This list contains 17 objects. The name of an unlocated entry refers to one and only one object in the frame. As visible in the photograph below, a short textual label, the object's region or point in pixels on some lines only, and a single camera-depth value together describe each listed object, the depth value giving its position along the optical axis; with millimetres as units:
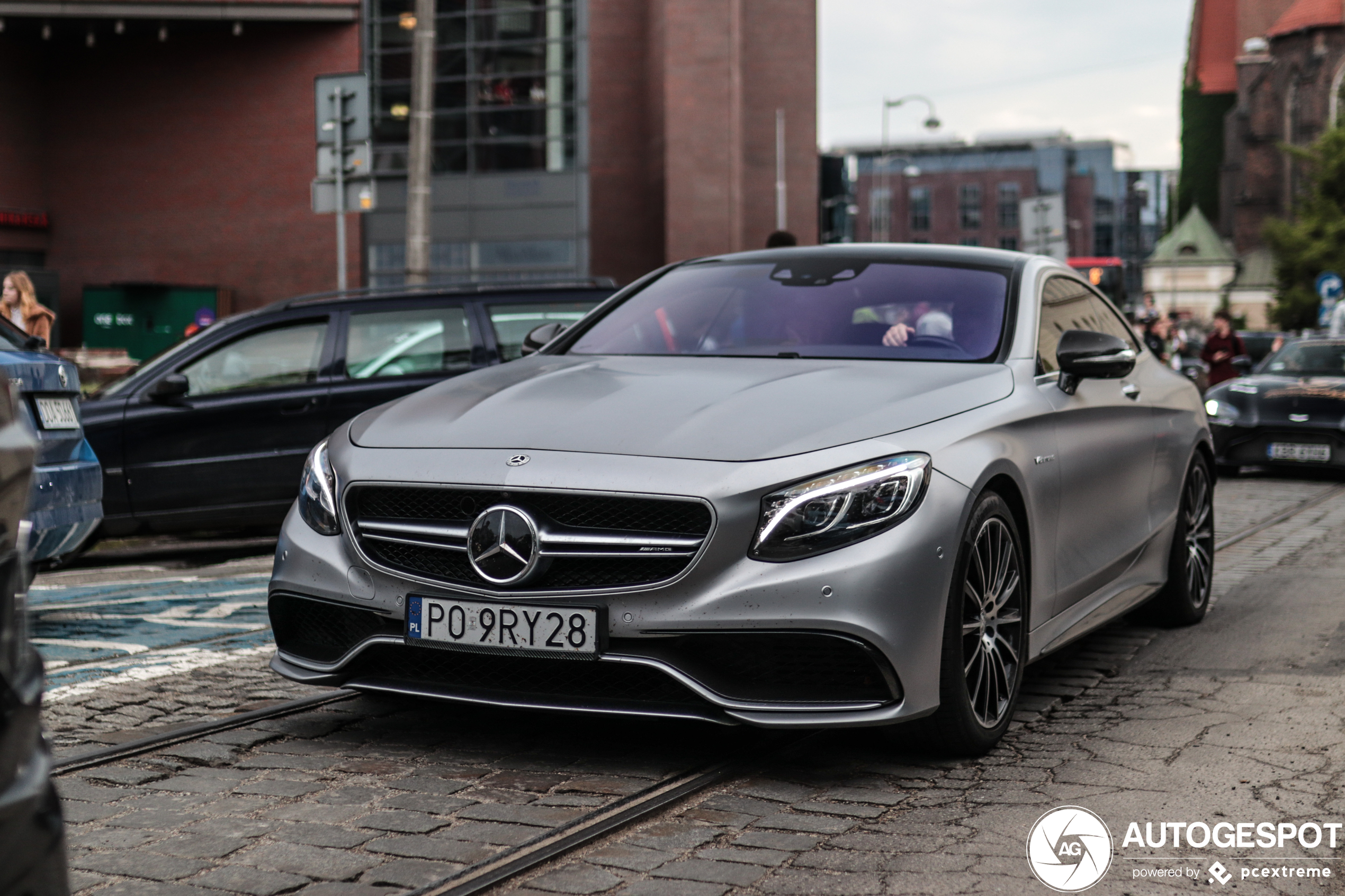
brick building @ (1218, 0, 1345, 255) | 71688
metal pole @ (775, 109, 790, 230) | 43469
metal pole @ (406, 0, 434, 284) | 14984
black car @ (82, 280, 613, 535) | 9617
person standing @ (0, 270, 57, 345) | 12445
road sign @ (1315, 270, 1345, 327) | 33875
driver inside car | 5152
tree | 58312
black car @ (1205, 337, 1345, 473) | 15266
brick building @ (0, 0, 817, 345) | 40031
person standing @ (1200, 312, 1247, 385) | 19047
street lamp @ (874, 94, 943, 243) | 49656
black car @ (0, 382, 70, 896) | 1907
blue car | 6430
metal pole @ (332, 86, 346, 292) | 13523
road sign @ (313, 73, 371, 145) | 13500
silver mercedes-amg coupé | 3936
